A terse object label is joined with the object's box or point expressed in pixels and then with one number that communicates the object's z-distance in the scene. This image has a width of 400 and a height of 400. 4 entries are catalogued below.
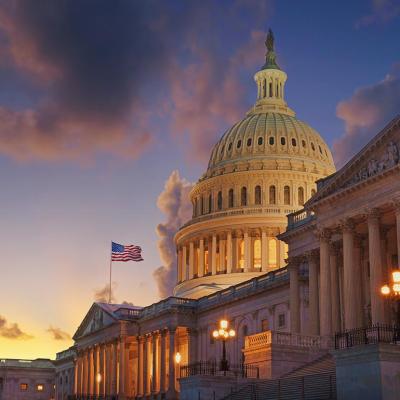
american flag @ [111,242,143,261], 112.88
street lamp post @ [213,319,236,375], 57.17
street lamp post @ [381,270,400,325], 40.38
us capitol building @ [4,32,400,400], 56.38
